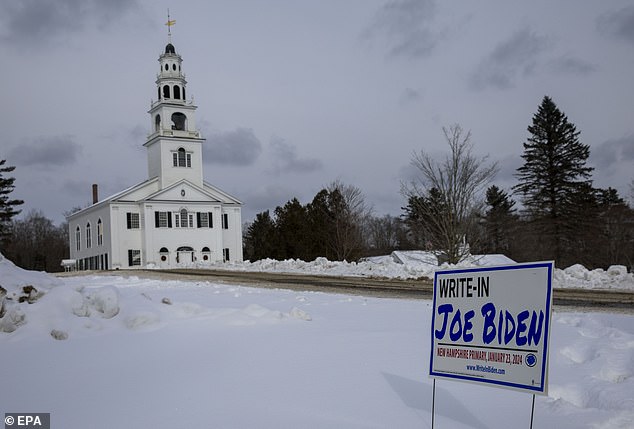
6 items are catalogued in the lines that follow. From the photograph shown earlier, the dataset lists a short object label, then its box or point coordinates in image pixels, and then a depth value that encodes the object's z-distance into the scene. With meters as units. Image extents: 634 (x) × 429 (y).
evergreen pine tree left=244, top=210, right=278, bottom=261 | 54.66
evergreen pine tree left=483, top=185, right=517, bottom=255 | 56.16
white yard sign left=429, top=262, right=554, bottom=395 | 4.00
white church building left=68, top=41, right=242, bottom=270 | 50.62
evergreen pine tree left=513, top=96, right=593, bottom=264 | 47.47
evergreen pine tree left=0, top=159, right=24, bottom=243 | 59.47
